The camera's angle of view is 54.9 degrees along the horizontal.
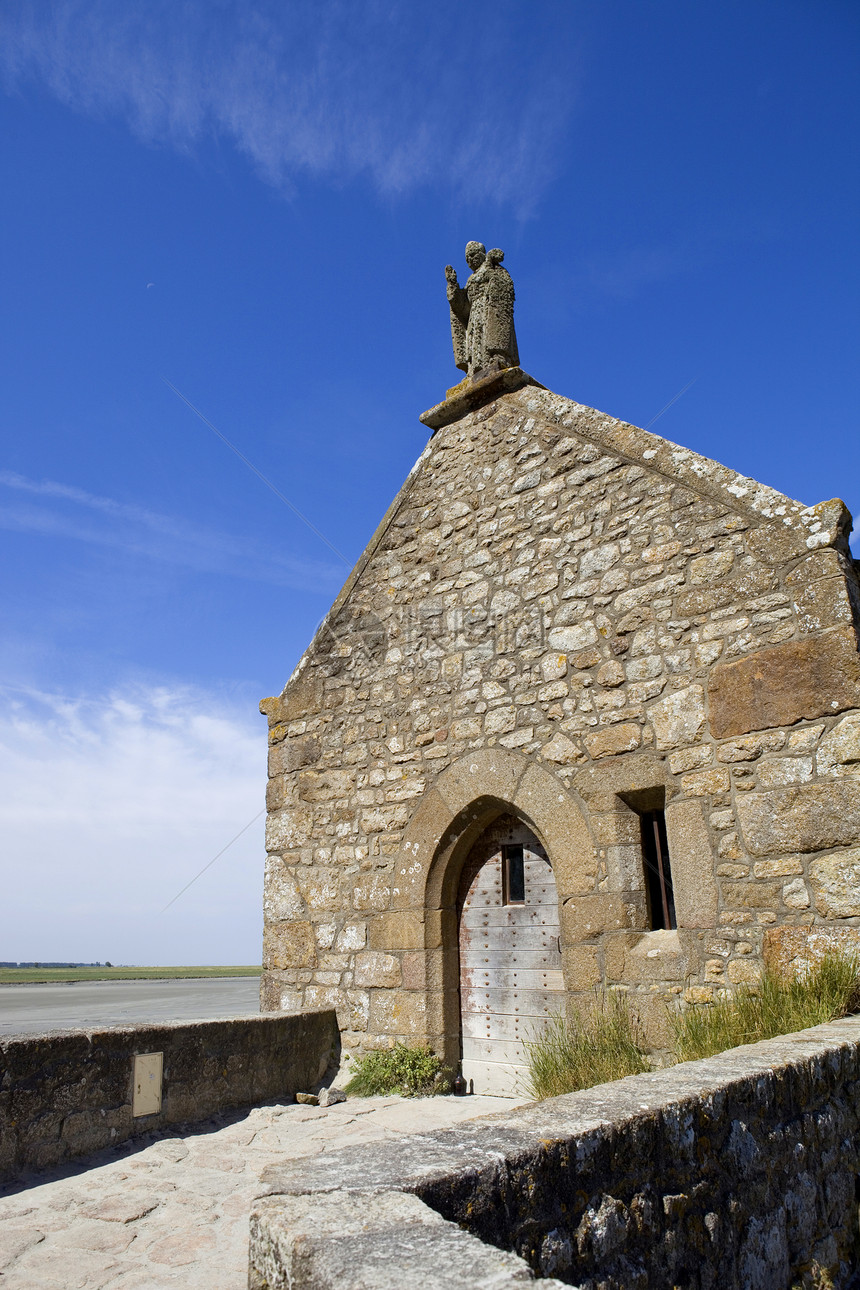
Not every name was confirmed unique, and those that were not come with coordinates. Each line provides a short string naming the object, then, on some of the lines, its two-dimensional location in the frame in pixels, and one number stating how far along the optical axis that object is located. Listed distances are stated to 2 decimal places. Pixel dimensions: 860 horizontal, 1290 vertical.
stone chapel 4.43
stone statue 7.01
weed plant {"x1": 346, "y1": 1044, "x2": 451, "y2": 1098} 5.51
